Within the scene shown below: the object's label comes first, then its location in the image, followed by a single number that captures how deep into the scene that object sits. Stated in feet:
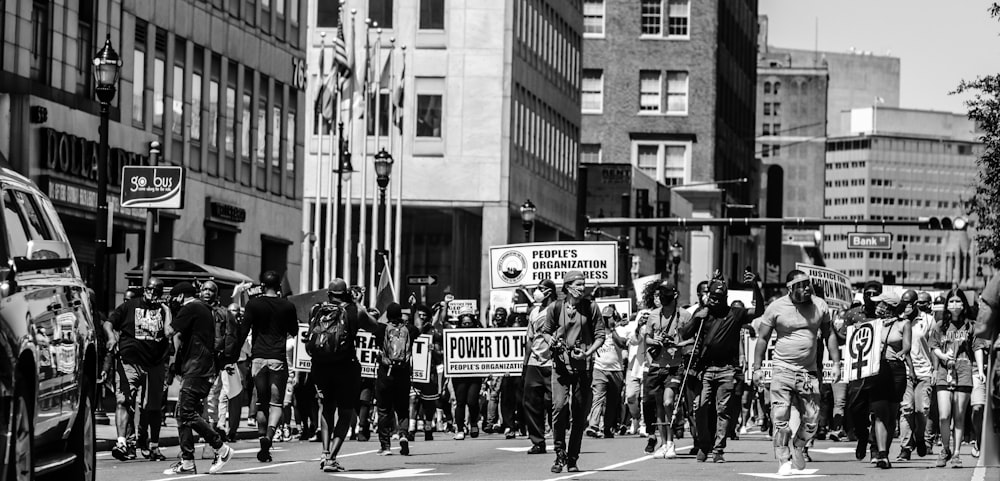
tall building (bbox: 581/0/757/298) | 366.63
